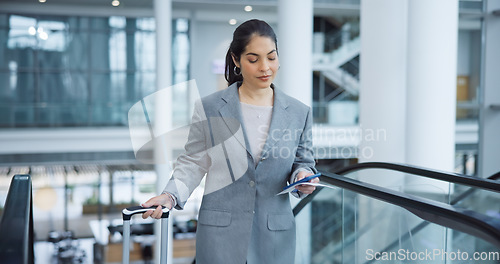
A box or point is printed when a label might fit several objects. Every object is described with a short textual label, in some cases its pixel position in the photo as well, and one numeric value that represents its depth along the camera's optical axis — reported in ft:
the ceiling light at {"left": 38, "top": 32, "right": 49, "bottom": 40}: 54.75
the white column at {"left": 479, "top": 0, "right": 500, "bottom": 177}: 29.94
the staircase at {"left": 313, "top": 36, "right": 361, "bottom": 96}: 57.62
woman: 7.10
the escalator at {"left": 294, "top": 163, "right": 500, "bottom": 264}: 6.68
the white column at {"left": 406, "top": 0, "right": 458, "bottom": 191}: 15.20
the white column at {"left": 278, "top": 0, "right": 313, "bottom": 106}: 22.50
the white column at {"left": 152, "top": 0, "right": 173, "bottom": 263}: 40.42
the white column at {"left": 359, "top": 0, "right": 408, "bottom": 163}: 16.48
